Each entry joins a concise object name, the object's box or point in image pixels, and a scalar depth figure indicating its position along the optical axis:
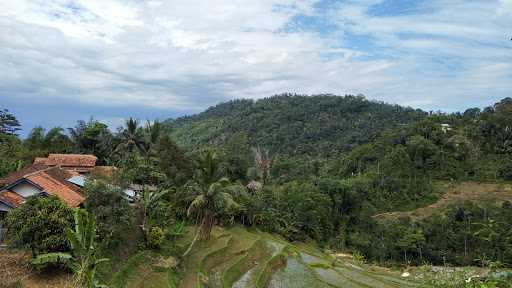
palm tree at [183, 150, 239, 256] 26.44
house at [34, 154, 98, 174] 34.43
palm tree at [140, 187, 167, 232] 23.58
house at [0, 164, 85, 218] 21.36
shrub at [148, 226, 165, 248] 23.73
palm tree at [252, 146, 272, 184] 43.81
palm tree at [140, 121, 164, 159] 40.75
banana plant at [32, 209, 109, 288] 14.84
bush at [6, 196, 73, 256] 17.17
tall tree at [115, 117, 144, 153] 39.84
